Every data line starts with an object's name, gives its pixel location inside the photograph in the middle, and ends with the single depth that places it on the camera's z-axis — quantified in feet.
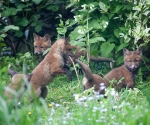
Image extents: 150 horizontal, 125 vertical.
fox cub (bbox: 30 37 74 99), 54.44
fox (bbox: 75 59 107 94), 52.54
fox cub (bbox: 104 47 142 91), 57.88
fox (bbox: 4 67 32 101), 44.14
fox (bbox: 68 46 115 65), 63.23
